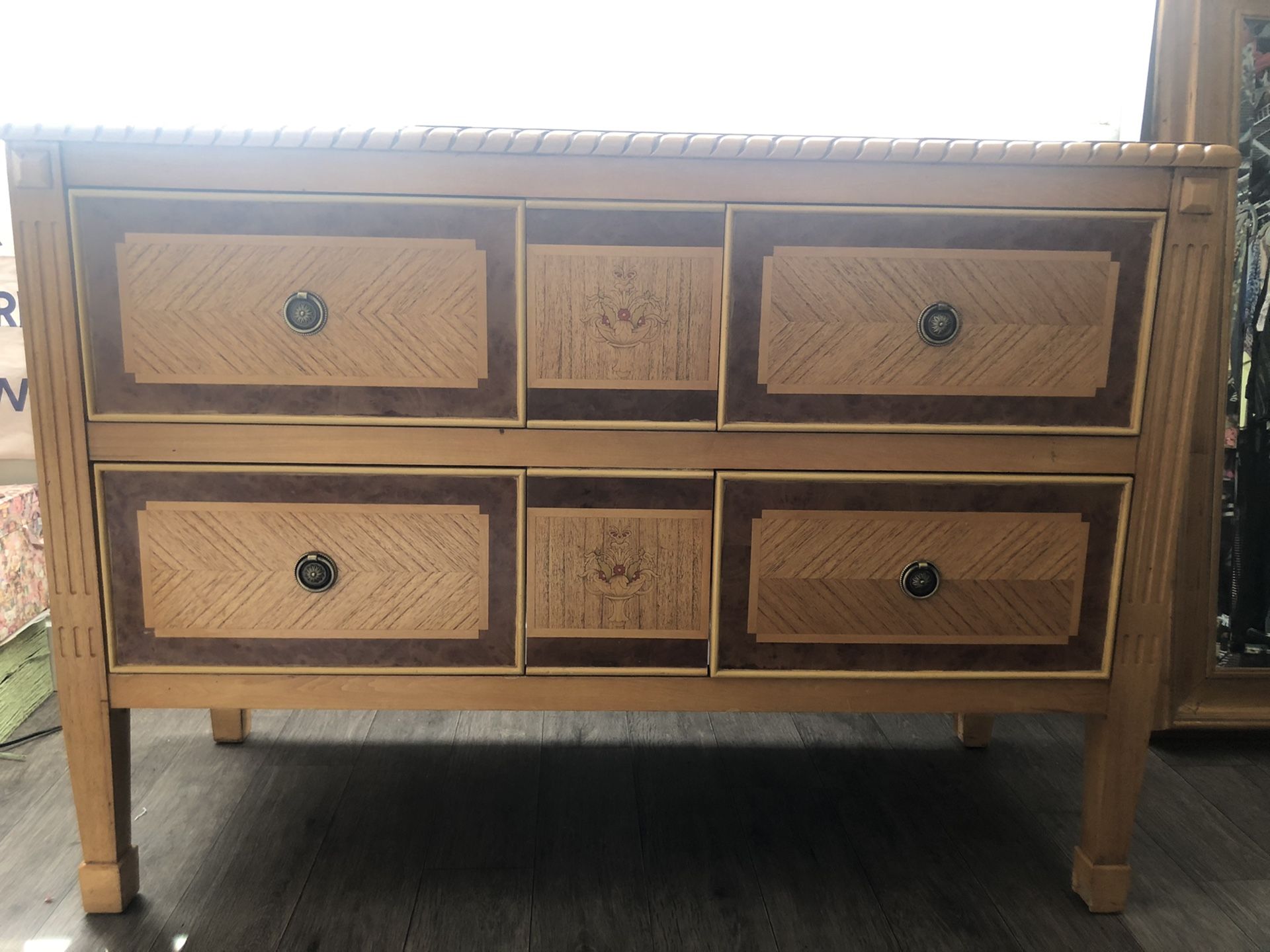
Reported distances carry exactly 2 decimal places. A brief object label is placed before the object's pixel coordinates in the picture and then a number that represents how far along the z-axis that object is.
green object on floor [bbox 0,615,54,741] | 1.46
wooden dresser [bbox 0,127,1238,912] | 0.93
